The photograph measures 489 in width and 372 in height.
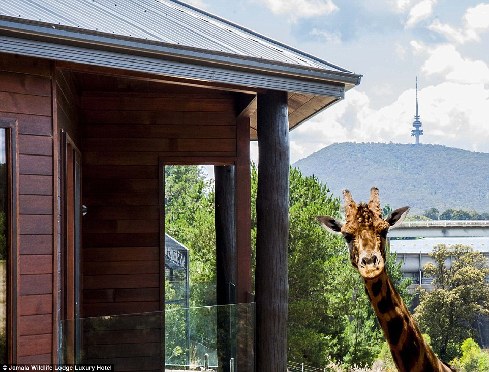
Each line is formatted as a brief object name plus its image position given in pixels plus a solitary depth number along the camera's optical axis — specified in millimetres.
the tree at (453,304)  52000
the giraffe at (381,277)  5777
